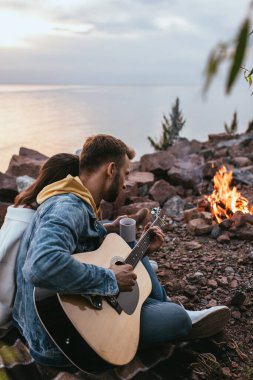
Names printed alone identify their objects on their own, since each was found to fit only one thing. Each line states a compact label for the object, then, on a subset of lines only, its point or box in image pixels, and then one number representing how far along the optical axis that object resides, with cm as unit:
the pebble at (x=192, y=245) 364
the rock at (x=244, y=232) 365
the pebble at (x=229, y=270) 320
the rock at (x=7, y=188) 477
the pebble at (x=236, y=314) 264
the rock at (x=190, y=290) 291
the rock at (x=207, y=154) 636
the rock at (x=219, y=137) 769
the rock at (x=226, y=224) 381
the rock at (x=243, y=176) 484
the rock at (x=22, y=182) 461
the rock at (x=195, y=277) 312
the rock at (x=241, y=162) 575
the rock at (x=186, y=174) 507
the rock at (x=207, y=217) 399
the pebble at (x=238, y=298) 271
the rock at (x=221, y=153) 634
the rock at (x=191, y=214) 418
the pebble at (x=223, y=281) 304
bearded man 165
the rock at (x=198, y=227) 387
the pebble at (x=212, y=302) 280
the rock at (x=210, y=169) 530
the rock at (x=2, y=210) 419
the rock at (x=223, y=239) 368
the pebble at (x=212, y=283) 302
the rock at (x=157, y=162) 541
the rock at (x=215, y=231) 379
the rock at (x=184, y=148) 654
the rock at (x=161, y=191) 473
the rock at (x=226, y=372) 213
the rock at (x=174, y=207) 448
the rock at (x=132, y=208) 429
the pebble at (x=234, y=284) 301
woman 214
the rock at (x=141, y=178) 502
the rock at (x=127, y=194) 447
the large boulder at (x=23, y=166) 523
